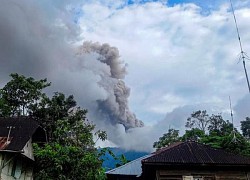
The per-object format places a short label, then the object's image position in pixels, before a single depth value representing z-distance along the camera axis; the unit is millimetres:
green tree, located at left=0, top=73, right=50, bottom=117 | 32469
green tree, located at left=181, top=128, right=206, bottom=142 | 41125
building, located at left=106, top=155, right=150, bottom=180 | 20391
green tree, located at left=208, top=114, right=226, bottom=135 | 54006
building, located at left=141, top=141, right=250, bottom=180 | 14812
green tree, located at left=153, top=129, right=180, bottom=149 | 42406
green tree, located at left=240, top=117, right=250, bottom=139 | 62331
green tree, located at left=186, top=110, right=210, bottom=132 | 56600
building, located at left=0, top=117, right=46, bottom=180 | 18312
